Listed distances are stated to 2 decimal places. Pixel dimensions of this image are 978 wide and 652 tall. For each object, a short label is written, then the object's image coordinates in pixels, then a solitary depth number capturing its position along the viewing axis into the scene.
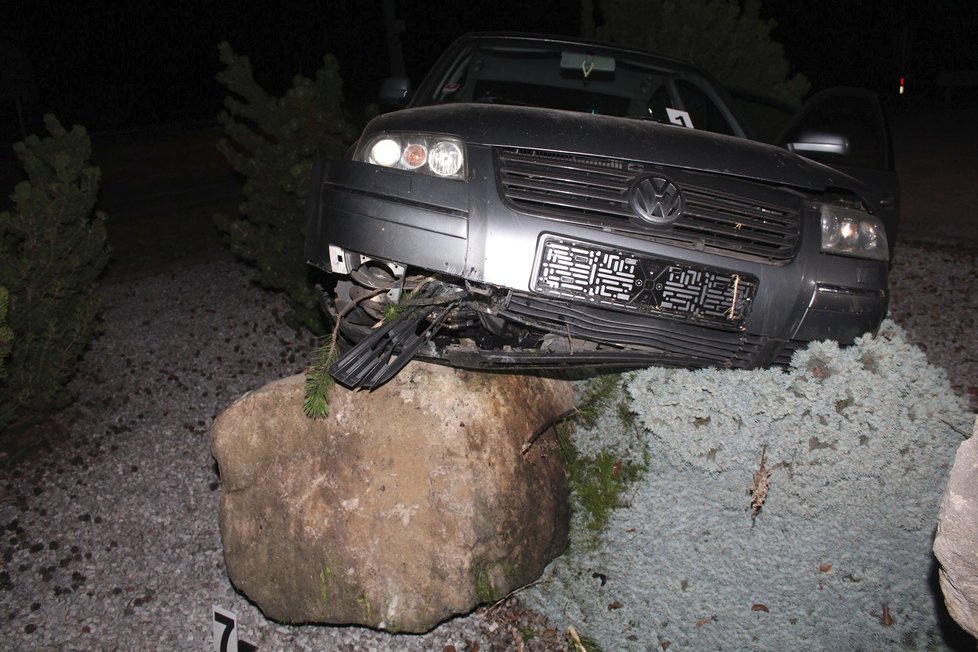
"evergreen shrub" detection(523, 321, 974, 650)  2.79
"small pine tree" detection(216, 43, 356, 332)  4.95
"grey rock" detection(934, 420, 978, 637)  1.93
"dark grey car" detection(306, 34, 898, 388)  2.82
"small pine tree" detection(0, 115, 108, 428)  4.18
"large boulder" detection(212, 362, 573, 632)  2.99
